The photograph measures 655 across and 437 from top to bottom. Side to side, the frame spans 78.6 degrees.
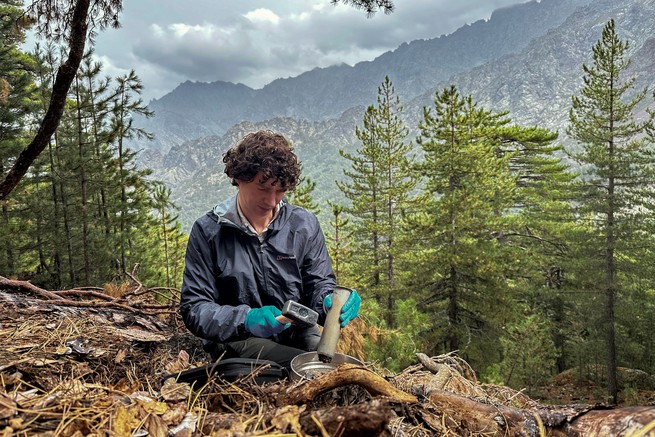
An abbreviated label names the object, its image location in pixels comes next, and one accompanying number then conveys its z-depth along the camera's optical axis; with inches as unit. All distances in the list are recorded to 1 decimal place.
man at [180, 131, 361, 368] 78.6
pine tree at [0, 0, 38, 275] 368.8
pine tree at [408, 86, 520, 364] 492.4
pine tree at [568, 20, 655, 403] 603.5
